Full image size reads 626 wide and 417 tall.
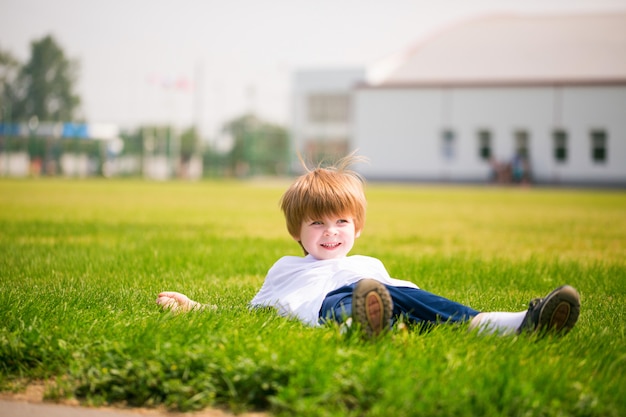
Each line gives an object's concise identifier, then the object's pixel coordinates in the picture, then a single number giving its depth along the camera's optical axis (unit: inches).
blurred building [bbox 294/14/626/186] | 1814.7
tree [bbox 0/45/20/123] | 2439.7
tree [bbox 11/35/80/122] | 2544.3
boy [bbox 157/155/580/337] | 126.8
